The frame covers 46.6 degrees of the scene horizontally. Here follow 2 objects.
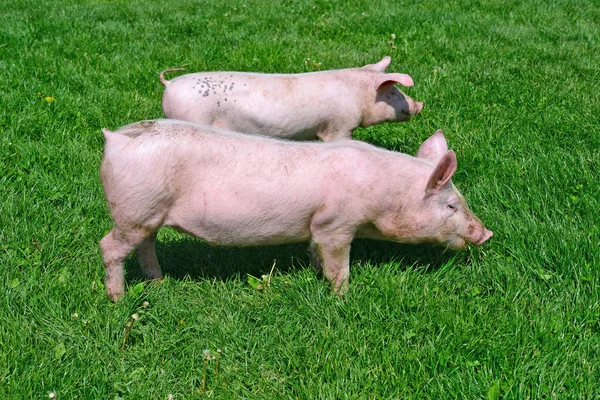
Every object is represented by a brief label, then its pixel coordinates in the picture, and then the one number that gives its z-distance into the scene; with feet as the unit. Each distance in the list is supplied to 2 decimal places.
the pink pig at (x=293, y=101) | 15.29
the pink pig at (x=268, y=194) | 10.84
